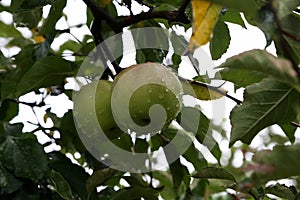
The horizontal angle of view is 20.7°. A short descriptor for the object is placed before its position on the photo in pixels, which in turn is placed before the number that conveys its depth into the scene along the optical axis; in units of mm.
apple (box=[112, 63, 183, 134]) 772
